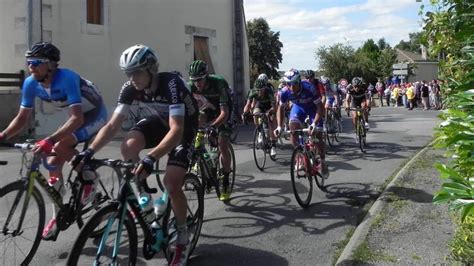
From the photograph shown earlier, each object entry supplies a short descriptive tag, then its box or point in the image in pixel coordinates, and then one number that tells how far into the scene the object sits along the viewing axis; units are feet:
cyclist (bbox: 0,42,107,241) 16.61
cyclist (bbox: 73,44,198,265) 14.28
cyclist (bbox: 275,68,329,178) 26.30
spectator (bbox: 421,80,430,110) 113.91
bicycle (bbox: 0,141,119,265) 15.49
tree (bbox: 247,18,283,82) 253.03
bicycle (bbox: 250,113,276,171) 36.27
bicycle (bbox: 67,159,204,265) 12.26
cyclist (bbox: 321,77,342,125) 53.75
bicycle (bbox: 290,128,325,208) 23.93
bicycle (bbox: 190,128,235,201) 22.26
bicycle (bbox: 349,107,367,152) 44.45
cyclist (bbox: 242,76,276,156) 41.27
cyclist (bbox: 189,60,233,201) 23.95
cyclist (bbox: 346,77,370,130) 46.33
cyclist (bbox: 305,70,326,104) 37.25
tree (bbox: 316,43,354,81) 217.56
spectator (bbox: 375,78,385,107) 143.22
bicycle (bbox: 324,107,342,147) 49.55
